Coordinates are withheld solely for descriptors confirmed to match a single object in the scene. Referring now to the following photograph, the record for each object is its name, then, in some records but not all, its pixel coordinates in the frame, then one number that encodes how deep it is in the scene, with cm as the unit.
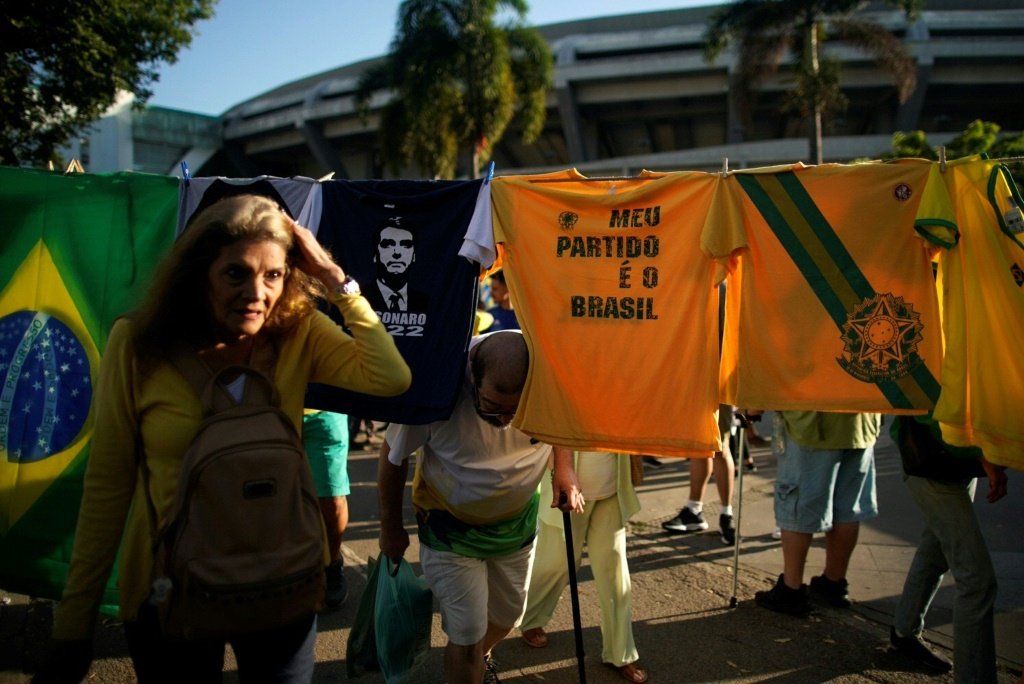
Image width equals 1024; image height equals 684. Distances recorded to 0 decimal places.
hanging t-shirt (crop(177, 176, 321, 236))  392
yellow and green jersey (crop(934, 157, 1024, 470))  296
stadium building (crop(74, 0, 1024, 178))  3253
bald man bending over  293
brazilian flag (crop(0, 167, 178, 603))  360
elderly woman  192
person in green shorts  433
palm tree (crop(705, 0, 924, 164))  1884
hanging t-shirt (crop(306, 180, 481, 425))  368
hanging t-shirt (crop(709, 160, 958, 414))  329
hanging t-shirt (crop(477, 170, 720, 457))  345
